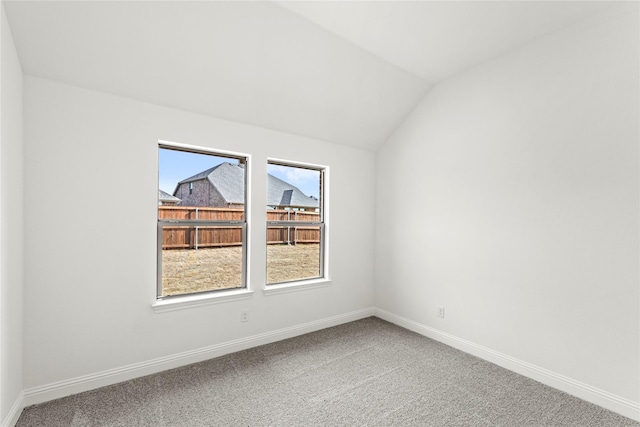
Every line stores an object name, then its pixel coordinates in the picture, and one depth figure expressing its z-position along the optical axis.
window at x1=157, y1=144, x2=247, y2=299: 2.74
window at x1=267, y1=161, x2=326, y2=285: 3.40
